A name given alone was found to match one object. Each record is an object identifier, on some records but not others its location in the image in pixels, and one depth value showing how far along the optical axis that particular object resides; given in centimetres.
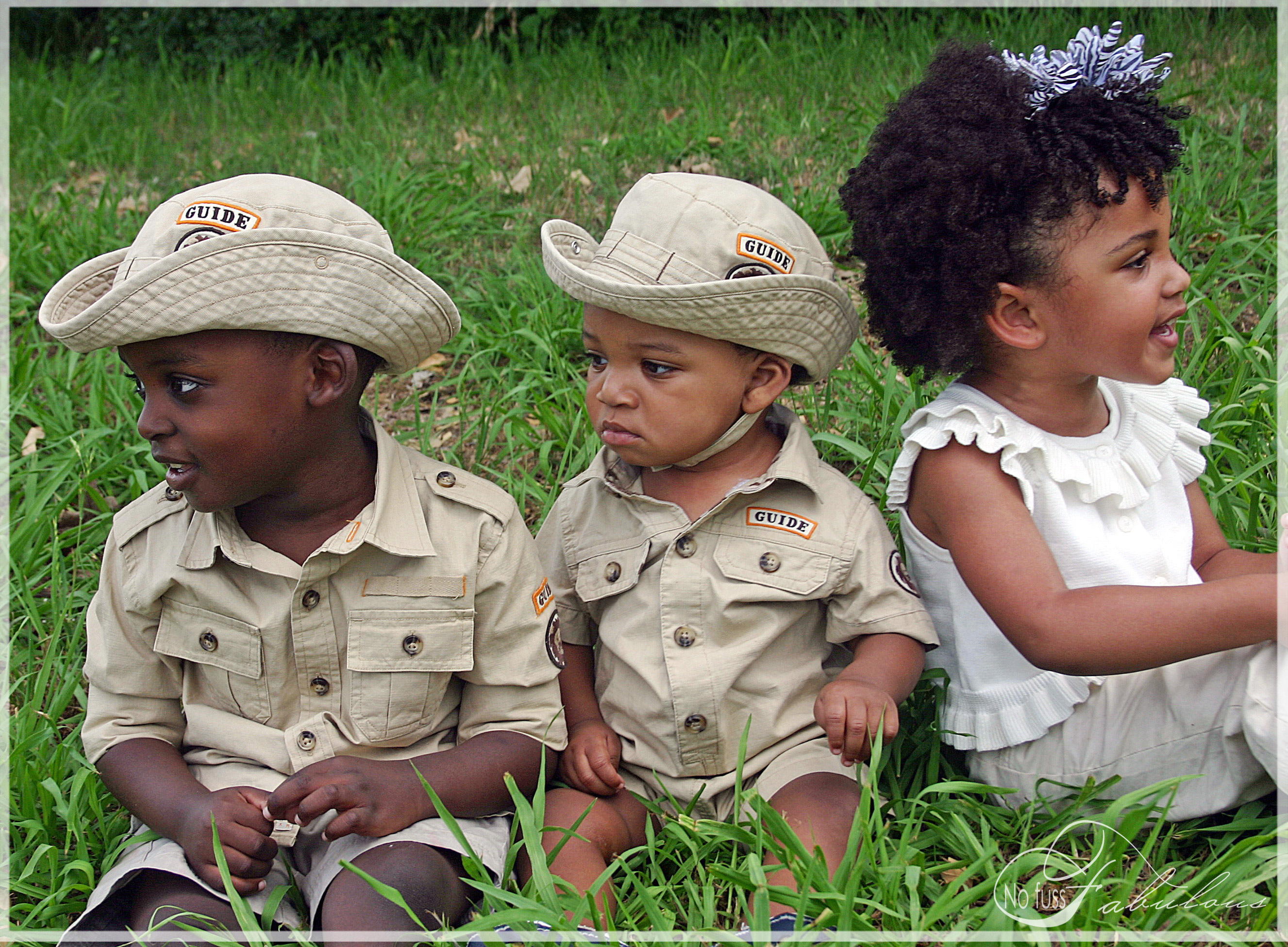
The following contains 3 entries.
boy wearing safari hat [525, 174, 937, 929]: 257
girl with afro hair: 249
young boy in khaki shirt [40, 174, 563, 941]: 249
